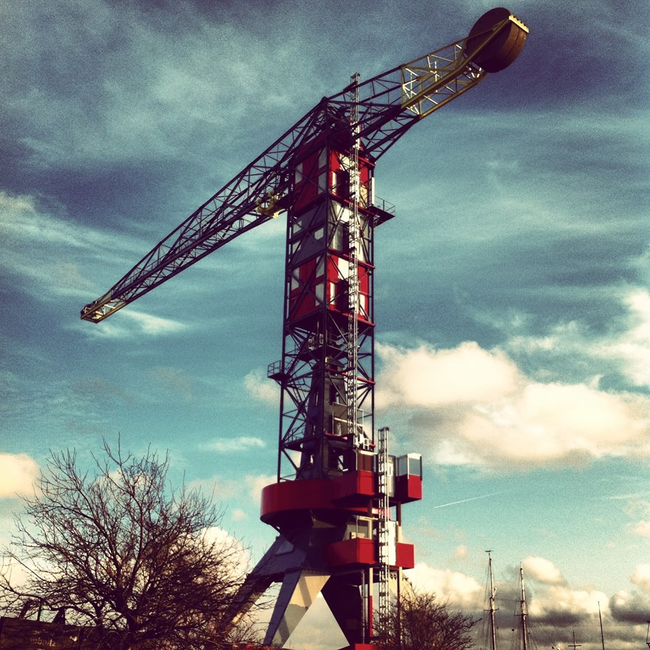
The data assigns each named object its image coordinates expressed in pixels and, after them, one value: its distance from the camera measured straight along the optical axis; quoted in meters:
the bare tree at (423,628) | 51.06
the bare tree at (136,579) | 24.02
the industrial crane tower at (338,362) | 54.97
